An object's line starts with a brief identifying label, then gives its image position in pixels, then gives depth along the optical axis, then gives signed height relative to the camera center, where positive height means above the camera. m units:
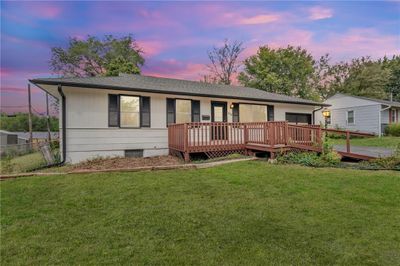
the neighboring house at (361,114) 20.80 +1.38
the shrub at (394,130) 19.36 -0.06
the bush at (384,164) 7.02 -0.97
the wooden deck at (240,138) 9.05 -0.23
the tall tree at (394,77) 37.97 +7.67
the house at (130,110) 9.36 +0.97
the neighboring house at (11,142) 10.46 -0.46
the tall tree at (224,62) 29.70 +8.23
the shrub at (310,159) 7.78 -0.89
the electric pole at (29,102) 21.57 +2.78
